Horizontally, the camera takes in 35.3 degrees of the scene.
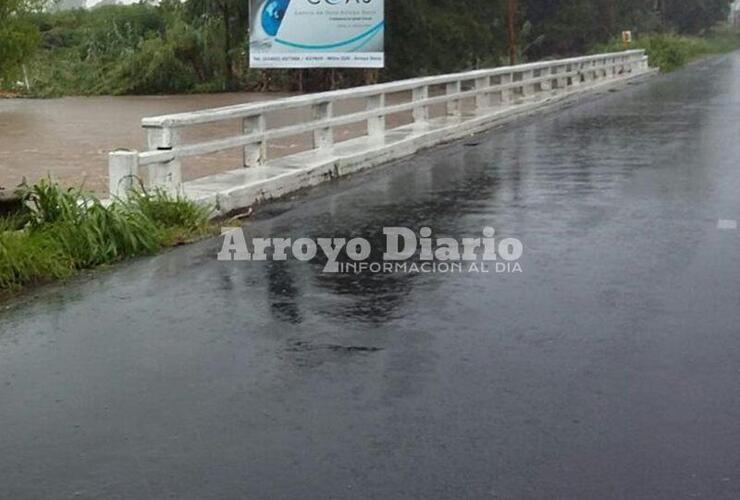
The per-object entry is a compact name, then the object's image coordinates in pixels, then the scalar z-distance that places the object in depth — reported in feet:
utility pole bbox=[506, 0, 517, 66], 134.10
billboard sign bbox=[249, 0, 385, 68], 89.40
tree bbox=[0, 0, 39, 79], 54.85
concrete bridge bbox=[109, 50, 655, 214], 39.19
